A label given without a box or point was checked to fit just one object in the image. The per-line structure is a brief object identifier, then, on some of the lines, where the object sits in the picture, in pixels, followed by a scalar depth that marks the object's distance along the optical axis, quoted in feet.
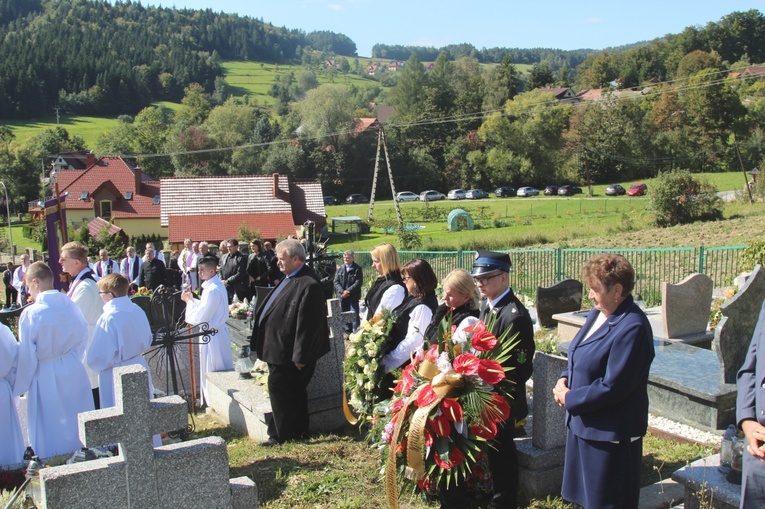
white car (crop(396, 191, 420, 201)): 232.88
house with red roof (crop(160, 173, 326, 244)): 126.82
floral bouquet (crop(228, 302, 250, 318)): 35.78
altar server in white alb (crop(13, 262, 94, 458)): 18.34
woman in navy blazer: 11.94
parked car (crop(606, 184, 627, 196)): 194.39
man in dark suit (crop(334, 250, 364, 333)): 36.99
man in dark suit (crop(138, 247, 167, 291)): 49.57
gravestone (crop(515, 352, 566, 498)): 15.02
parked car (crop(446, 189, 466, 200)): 231.91
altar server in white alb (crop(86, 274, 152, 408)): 19.31
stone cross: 10.60
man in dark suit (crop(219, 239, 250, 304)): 43.01
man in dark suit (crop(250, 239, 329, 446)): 19.12
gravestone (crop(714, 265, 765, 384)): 16.78
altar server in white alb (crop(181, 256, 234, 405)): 25.36
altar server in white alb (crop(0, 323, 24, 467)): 17.58
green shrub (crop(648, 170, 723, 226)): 98.94
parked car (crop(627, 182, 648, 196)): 186.19
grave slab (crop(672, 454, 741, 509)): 12.25
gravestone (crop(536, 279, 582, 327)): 35.94
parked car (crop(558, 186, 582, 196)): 212.43
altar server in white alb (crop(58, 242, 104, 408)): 22.25
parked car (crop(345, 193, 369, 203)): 235.61
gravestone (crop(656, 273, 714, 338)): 27.68
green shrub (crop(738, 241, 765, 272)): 37.40
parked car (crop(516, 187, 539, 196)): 223.92
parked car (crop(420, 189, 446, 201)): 230.07
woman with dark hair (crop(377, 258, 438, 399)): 17.15
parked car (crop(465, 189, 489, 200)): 228.22
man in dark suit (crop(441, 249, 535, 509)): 14.40
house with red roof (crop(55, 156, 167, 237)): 156.76
